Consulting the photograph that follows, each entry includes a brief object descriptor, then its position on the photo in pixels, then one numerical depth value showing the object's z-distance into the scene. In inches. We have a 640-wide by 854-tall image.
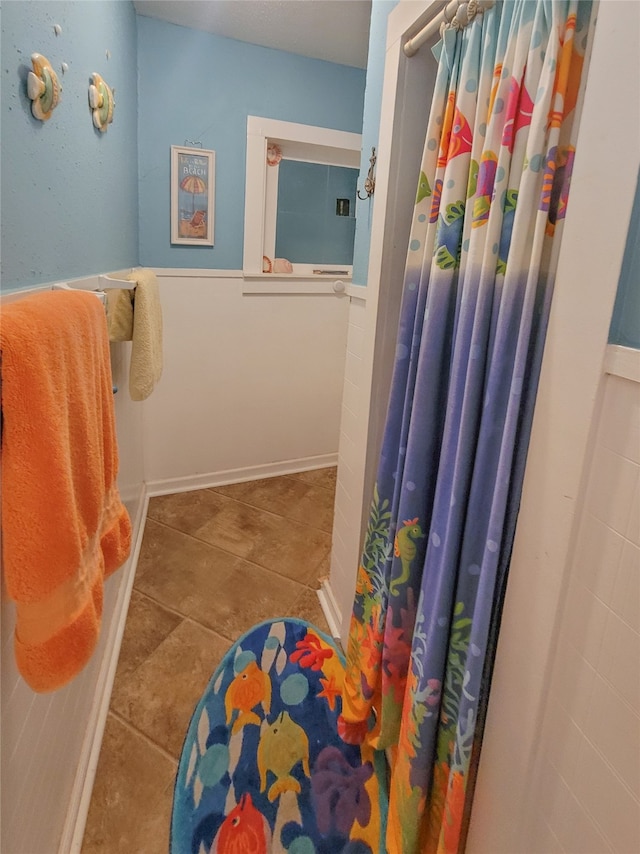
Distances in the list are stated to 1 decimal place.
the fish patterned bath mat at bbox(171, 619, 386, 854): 43.9
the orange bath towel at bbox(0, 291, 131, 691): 22.0
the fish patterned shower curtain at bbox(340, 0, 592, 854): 30.7
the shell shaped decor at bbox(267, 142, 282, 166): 98.9
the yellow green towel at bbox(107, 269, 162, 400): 56.2
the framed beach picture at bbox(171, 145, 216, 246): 88.5
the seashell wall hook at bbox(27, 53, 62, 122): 30.3
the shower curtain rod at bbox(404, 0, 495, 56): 34.1
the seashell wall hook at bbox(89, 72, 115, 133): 47.3
